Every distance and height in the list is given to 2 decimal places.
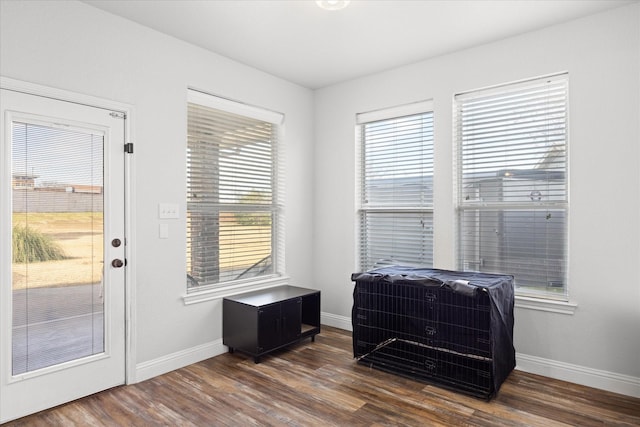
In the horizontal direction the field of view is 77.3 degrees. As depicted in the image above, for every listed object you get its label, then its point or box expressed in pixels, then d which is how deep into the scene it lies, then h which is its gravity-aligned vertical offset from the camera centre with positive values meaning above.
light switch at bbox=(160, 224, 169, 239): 3.20 -0.15
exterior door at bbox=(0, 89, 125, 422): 2.45 -0.26
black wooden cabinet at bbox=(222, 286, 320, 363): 3.38 -0.96
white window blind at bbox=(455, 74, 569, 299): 3.15 +0.25
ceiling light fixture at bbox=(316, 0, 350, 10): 2.63 +1.39
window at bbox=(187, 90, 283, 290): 3.53 +0.19
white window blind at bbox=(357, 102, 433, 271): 3.86 +0.27
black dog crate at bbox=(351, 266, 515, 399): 2.76 -0.87
